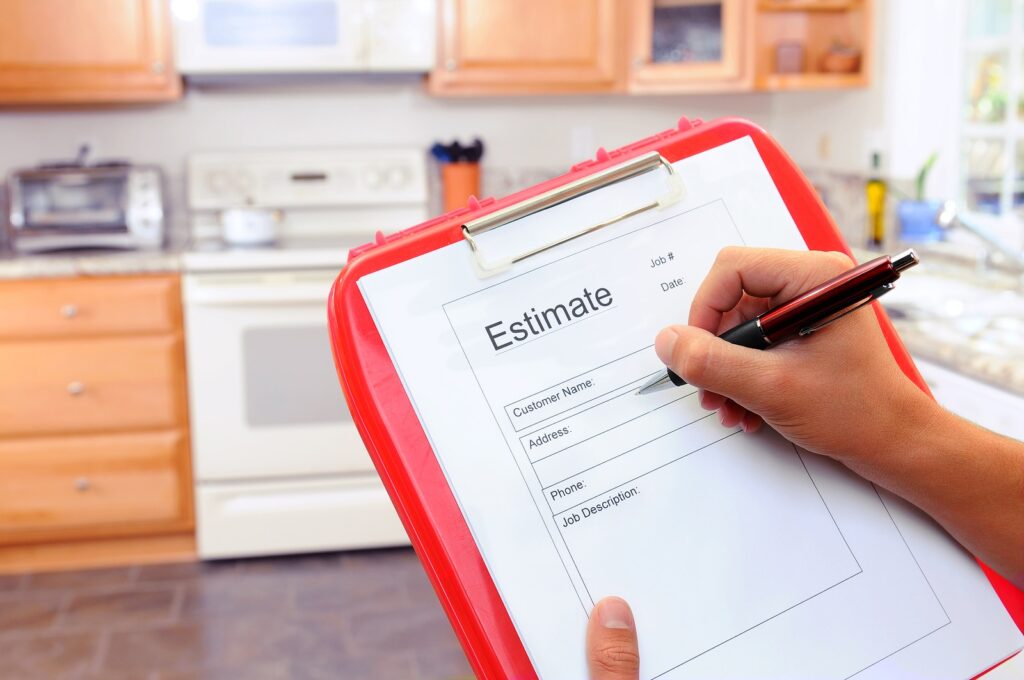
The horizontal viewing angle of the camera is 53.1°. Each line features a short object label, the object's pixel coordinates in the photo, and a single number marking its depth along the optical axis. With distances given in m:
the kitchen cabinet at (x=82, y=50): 2.99
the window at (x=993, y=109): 2.73
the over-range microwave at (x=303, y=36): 3.02
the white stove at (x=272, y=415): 2.88
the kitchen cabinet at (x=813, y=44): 2.99
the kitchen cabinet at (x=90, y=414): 2.83
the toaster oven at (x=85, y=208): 3.01
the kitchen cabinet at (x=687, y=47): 3.13
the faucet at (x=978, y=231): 2.11
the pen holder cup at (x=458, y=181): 3.44
